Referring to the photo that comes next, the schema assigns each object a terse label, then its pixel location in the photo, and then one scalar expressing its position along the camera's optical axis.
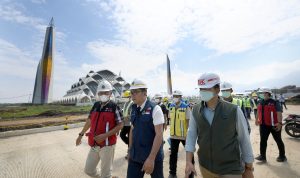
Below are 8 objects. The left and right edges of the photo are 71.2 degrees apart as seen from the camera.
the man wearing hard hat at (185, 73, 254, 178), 2.03
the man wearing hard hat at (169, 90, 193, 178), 4.39
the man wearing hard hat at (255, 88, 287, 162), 5.16
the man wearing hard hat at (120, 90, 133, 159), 5.81
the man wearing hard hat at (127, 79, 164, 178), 2.64
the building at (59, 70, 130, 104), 65.49
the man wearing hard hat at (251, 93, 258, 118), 14.12
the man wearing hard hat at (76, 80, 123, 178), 3.29
